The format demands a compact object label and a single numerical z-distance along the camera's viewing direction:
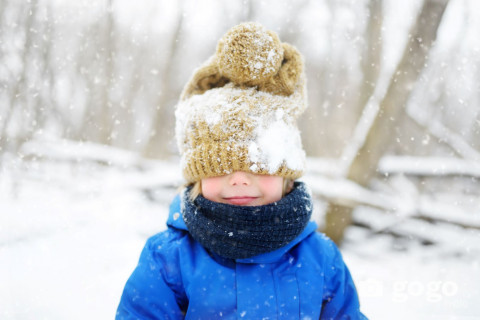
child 1.12
